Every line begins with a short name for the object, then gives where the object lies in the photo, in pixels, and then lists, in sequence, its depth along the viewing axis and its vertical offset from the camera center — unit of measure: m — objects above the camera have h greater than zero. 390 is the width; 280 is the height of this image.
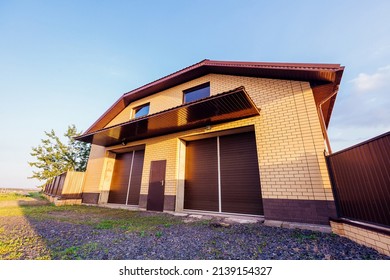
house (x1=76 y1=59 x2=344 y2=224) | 3.97 +1.57
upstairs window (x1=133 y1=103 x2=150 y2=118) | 8.65 +4.35
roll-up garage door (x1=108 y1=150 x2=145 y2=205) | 7.71 +0.40
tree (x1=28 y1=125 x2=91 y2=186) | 18.97 +3.45
